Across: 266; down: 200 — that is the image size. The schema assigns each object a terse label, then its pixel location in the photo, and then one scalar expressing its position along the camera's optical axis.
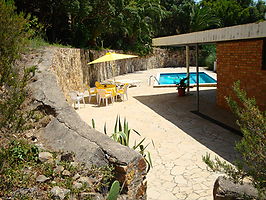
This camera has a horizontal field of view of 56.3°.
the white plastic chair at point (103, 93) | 11.05
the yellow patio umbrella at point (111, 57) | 12.61
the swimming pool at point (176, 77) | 18.47
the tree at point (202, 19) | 27.98
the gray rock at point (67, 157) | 3.11
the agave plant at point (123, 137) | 4.56
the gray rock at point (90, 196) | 2.54
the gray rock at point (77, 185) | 2.68
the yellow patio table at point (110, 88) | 11.38
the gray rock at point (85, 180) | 2.79
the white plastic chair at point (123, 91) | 11.79
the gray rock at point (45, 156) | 3.08
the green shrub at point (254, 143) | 2.42
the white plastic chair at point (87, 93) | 11.99
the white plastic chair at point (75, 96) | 10.48
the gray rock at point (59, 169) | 2.88
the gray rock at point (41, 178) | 2.69
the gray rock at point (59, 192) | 2.48
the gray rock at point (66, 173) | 2.85
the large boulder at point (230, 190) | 3.19
